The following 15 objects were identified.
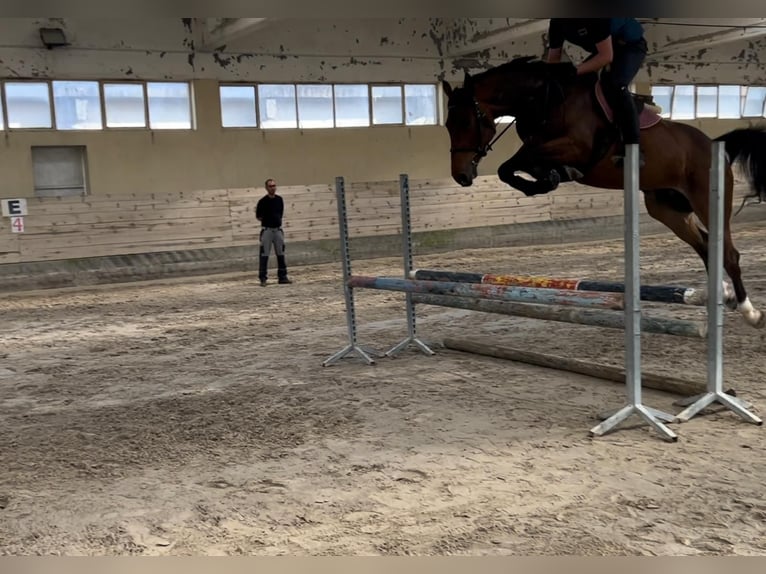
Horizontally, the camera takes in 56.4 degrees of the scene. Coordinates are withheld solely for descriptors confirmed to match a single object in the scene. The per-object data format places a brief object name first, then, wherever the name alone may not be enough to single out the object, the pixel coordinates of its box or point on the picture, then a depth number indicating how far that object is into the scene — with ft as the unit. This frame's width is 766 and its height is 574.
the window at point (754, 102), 62.34
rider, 13.69
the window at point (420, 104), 51.01
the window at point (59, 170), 40.91
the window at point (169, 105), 43.21
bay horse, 14.43
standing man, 34.94
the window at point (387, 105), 49.90
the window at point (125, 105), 42.11
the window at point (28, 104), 39.37
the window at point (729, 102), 61.00
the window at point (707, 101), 60.03
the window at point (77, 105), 40.75
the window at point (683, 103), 59.06
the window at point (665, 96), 58.49
